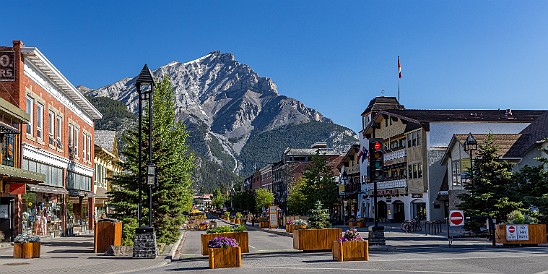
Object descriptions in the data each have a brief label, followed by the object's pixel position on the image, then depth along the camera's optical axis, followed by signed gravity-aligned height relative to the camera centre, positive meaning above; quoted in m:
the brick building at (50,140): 34.38 +3.21
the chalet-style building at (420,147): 65.31 +3.94
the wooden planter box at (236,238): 25.81 -2.14
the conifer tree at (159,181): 32.33 +0.32
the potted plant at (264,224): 67.62 -4.02
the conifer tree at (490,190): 39.16 -0.47
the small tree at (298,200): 77.94 -1.87
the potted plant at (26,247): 24.52 -2.22
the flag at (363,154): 73.88 +3.68
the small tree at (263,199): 119.50 -2.47
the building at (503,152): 50.47 +2.50
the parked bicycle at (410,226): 50.07 -3.36
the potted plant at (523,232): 30.05 -2.35
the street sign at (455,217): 30.65 -1.63
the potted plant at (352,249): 21.88 -2.19
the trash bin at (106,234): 27.08 -1.96
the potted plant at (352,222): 67.97 -3.98
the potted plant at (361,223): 63.81 -3.83
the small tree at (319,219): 28.47 -1.52
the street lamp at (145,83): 25.09 +4.11
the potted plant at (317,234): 27.52 -2.14
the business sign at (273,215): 63.79 -2.95
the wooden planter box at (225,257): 20.31 -2.25
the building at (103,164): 61.28 +2.54
